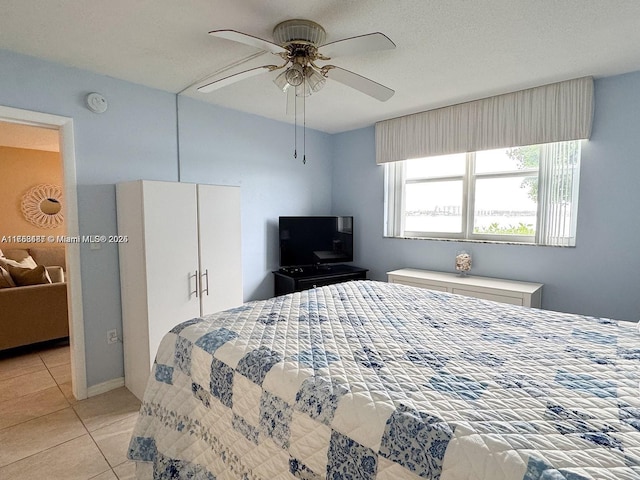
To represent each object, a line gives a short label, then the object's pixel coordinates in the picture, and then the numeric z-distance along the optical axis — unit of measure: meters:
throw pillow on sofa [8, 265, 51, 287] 3.35
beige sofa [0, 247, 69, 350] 3.15
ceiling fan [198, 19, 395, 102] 1.68
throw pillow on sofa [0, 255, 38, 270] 4.22
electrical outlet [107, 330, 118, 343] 2.70
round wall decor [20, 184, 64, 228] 5.29
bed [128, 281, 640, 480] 0.83
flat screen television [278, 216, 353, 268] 3.91
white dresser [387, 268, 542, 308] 2.82
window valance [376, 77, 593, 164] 2.73
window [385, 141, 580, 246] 2.93
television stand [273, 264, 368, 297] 3.66
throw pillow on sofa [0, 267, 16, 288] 3.23
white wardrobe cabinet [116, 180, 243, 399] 2.44
